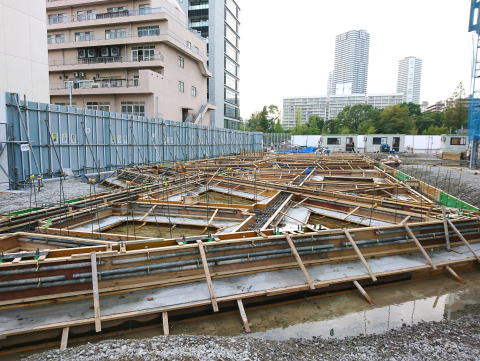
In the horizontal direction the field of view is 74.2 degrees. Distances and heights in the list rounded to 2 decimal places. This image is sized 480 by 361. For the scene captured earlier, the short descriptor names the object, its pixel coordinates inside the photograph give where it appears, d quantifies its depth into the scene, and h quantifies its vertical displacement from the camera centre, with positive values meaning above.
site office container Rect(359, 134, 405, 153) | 48.20 -0.11
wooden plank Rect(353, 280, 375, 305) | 5.36 -2.60
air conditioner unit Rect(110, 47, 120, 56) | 38.28 +10.46
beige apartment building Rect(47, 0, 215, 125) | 35.41 +10.03
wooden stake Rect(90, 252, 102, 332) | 4.15 -2.19
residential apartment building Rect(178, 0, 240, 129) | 57.62 +18.46
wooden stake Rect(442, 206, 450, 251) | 7.03 -1.99
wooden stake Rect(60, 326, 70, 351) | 3.88 -2.50
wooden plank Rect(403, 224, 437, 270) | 6.20 -2.15
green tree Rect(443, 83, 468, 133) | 64.50 +6.54
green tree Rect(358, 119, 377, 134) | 75.69 +3.41
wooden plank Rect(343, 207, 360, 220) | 9.16 -2.06
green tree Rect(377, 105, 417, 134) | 75.94 +4.90
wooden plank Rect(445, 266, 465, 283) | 6.17 -2.58
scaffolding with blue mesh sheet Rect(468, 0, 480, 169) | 23.86 +3.36
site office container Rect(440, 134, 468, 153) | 43.03 +0.02
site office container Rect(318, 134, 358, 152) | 50.36 -0.31
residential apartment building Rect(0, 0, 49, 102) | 18.31 +5.38
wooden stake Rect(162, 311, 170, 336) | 4.23 -2.53
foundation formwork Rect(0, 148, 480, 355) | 4.53 -2.21
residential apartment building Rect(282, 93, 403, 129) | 158.00 +19.65
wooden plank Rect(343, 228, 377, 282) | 5.69 -2.12
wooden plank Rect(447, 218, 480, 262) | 6.65 -2.09
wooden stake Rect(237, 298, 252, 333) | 4.51 -2.56
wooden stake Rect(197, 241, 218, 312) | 4.62 -2.16
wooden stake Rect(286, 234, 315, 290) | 5.27 -2.14
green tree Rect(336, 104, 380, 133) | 89.75 +6.80
